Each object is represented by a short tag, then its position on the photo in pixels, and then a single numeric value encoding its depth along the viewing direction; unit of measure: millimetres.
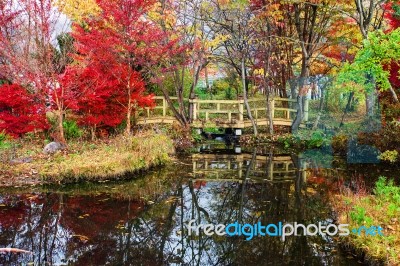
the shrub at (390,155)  10798
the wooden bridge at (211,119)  15703
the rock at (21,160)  9898
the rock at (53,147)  10672
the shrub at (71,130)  12258
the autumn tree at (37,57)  10641
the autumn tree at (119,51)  11617
